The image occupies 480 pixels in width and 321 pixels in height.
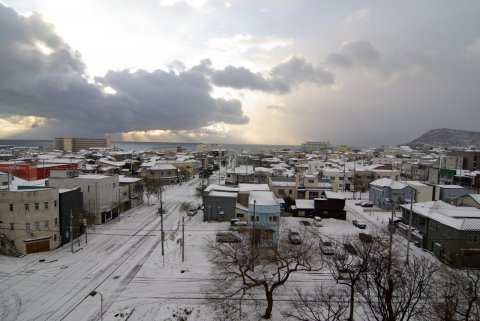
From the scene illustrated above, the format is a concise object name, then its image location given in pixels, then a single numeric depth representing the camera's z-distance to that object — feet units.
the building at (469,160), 232.53
